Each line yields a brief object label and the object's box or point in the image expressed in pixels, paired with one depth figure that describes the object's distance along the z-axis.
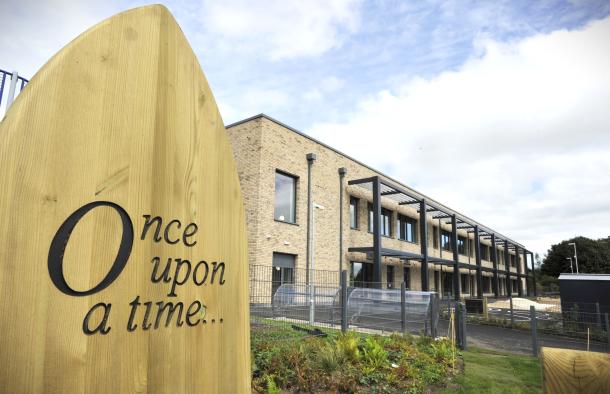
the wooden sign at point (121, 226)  1.32
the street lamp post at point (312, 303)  11.41
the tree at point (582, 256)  63.50
